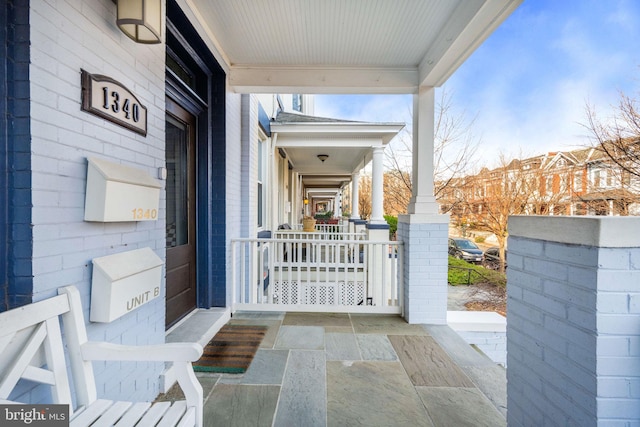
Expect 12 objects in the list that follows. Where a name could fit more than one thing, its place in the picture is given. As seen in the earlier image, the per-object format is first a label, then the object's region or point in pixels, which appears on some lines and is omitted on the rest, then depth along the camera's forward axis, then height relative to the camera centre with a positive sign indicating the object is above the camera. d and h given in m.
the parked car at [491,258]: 9.09 -1.35
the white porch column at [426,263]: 3.11 -0.51
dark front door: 2.52 +0.00
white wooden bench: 1.00 -0.55
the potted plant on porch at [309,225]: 6.95 -0.27
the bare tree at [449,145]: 8.65 +2.11
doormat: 2.19 -1.14
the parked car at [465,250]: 9.74 -1.18
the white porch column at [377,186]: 6.17 +0.61
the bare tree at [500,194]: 7.58 +0.56
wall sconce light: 1.40 +0.94
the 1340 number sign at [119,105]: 1.41 +0.55
